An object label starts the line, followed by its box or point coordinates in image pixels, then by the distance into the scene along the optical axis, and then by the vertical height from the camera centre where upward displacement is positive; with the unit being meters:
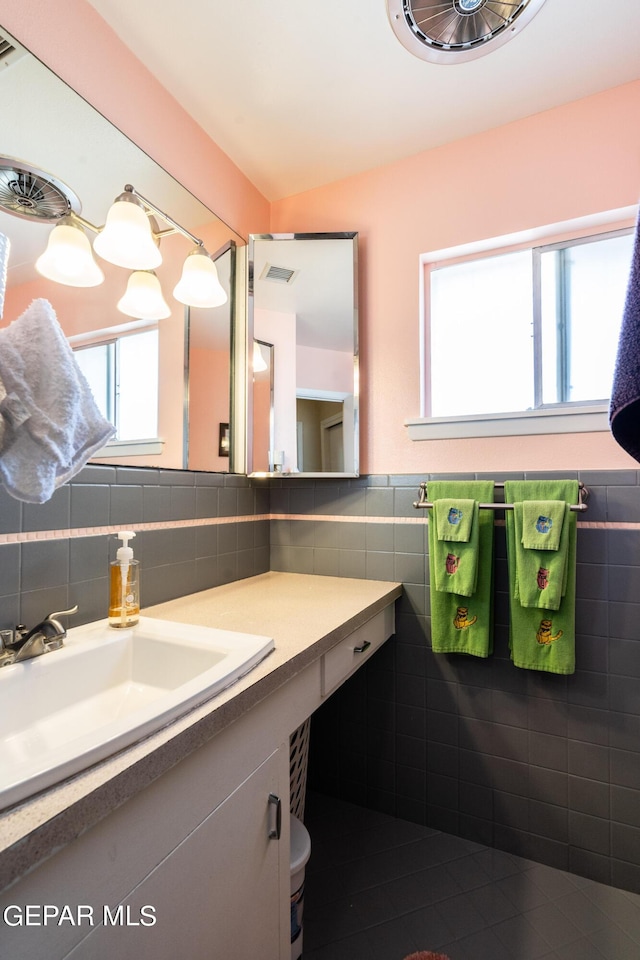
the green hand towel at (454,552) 1.36 -0.23
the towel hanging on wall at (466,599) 1.40 -0.39
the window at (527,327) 1.47 +0.58
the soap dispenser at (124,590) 1.00 -0.26
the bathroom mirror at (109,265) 0.95 +0.60
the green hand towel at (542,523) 1.26 -0.13
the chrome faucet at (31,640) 0.76 -0.30
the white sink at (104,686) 0.52 -0.36
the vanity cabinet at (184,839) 0.44 -0.46
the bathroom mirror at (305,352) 1.66 +0.51
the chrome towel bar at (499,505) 1.27 -0.07
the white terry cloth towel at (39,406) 0.66 +0.12
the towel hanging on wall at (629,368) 0.51 +0.14
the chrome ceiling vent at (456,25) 1.11 +1.25
